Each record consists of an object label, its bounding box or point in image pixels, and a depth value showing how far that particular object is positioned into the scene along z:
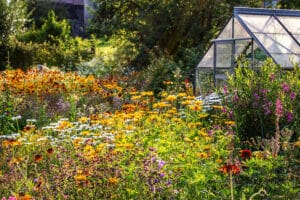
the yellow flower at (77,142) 4.73
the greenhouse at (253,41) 9.28
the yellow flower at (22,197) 2.70
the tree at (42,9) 33.72
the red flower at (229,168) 2.52
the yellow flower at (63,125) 5.22
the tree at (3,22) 17.92
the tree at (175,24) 16.06
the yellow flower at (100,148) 4.45
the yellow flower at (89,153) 4.16
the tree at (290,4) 21.02
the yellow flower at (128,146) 4.29
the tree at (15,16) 18.64
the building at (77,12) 41.59
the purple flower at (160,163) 3.89
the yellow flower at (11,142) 4.36
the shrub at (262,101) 5.31
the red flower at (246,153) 2.83
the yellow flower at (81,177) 3.50
